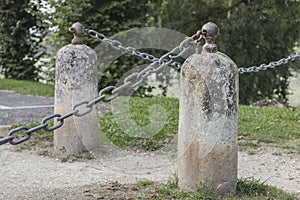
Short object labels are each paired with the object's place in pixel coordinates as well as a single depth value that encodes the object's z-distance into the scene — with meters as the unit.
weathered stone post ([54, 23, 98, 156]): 5.47
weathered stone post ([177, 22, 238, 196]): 3.78
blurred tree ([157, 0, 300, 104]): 15.05
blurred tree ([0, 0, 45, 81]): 14.21
